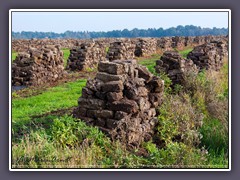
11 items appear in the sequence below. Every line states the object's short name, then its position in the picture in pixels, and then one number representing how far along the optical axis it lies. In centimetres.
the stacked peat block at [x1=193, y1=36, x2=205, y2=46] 4772
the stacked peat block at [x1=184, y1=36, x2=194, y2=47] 4753
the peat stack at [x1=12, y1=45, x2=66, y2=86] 1797
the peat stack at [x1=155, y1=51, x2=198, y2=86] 1440
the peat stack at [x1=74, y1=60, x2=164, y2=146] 871
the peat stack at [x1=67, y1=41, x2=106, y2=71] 2395
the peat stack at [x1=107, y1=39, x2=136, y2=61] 2745
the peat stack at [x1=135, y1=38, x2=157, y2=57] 3447
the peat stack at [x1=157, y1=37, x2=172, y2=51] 4223
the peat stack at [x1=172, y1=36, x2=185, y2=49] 4542
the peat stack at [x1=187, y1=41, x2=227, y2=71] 1961
